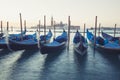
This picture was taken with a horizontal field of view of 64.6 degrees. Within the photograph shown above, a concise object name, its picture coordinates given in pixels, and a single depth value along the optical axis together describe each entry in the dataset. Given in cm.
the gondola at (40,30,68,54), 647
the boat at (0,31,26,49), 813
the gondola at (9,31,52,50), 711
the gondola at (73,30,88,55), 667
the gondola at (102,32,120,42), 998
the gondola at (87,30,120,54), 680
